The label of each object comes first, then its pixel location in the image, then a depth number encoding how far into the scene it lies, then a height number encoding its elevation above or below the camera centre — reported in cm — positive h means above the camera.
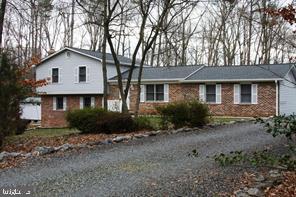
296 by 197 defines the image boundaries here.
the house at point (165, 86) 1914 +65
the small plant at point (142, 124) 1100 -102
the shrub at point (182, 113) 1144 -67
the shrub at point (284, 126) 511 -51
